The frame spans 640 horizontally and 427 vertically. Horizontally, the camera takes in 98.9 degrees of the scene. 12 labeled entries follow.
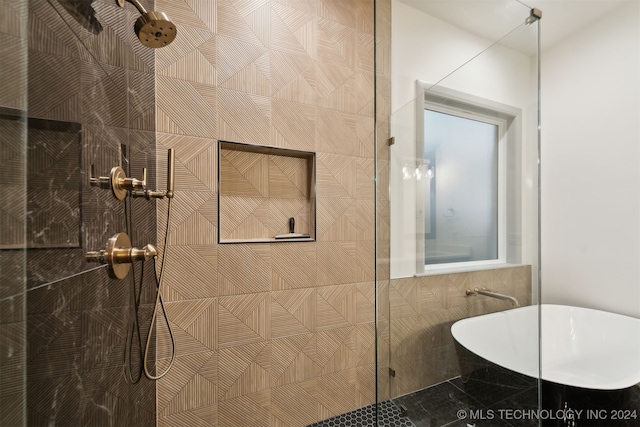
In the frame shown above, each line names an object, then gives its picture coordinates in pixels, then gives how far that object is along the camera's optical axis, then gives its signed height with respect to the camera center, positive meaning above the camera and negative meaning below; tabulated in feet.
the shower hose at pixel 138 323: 2.91 -1.34
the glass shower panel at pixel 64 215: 1.10 -0.01
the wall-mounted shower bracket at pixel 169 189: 3.42 +0.33
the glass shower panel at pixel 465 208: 3.81 +0.12
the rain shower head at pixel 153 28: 2.65 +1.88
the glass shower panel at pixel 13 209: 1.03 +0.02
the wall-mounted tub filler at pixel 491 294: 3.86 -1.11
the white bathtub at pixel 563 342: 3.77 -2.52
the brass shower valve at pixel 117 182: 2.06 +0.27
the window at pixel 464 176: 3.88 +0.58
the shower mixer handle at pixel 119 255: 2.13 -0.35
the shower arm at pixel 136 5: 2.43 +1.92
